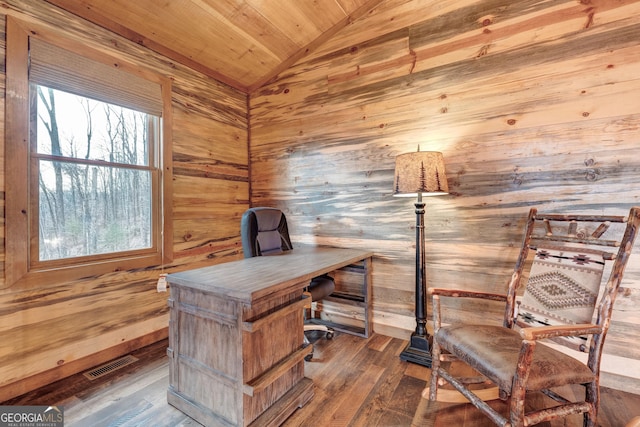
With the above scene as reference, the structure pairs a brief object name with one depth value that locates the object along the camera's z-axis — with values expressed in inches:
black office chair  86.9
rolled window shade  70.6
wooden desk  53.0
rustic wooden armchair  47.4
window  68.1
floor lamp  75.6
